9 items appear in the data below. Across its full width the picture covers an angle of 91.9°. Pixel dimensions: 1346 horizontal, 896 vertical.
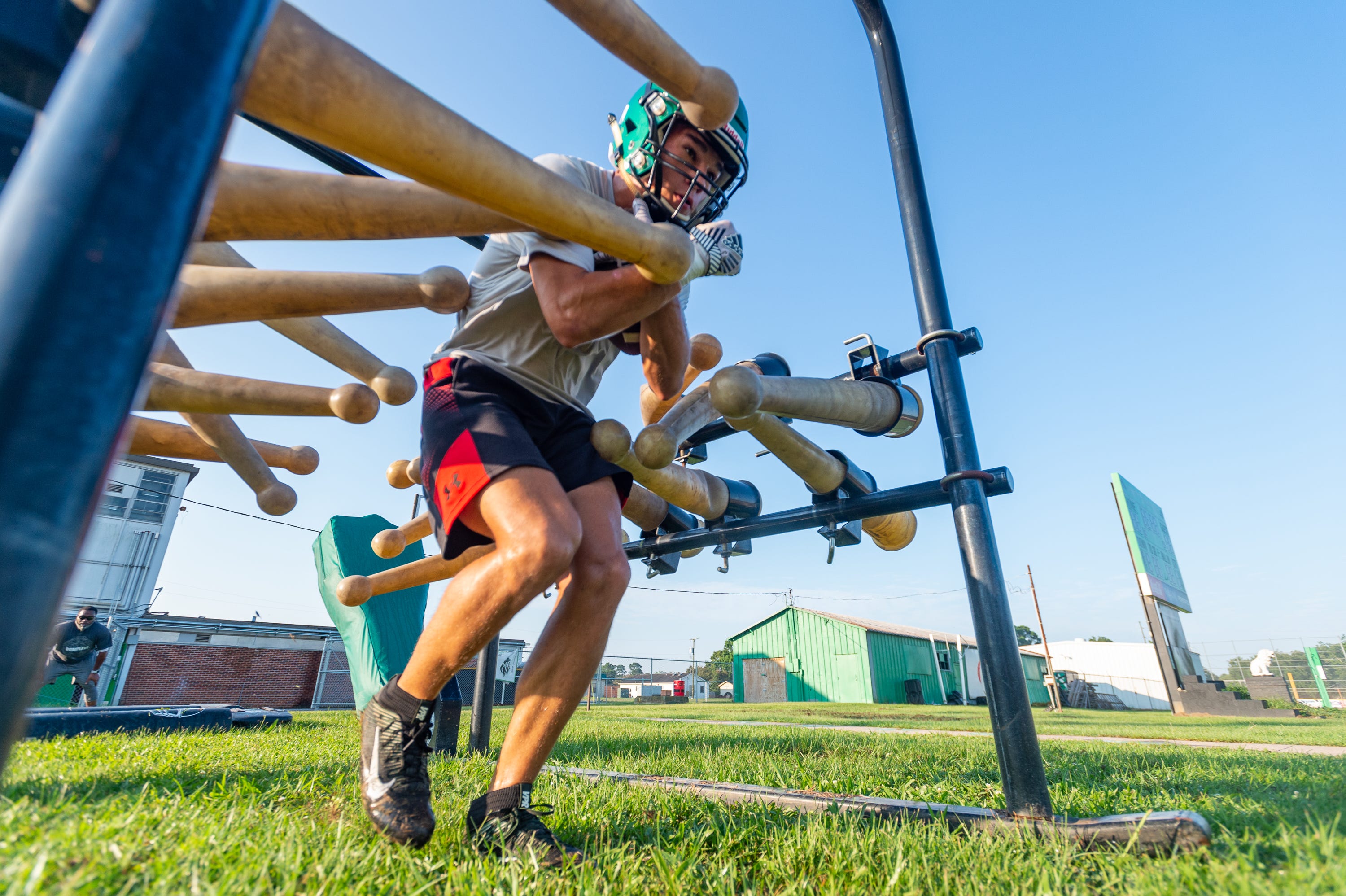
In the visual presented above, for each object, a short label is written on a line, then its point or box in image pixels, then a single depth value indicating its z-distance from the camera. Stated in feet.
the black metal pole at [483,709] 11.28
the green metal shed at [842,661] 100.12
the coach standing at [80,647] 26.37
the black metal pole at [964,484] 5.77
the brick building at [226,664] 64.23
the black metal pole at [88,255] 0.93
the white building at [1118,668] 115.03
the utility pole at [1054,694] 63.77
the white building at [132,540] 66.74
